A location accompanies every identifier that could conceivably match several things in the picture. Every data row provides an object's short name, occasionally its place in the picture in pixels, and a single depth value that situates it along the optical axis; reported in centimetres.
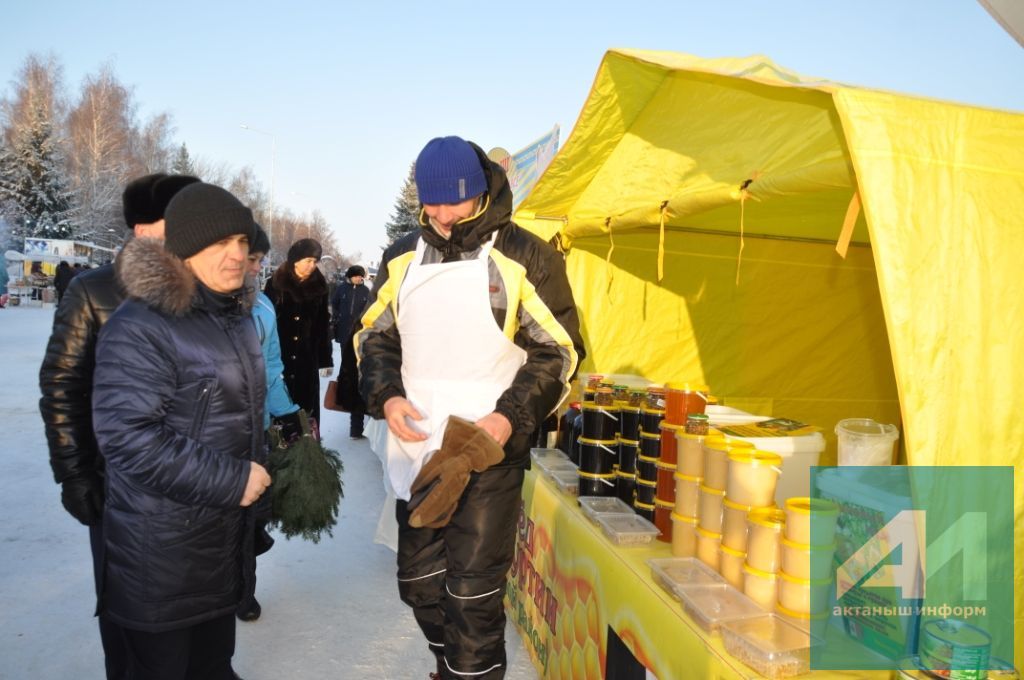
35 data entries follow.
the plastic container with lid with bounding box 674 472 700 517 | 212
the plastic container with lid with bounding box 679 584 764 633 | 165
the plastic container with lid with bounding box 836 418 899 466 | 189
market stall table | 174
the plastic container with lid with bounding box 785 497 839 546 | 160
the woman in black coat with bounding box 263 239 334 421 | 491
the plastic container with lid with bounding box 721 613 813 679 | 148
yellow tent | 158
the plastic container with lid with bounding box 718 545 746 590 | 187
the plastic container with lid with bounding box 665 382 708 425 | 240
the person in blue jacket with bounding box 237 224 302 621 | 241
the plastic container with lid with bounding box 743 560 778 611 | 173
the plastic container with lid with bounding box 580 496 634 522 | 251
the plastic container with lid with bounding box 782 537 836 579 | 162
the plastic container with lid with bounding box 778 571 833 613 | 164
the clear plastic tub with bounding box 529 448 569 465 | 335
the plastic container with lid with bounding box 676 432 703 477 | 212
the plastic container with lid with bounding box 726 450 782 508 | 184
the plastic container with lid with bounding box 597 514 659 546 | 226
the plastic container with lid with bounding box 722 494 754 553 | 186
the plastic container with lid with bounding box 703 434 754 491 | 197
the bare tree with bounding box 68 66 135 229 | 3559
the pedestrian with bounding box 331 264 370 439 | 742
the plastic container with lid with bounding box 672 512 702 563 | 212
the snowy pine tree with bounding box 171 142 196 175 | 4199
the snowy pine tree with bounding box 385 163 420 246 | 4225
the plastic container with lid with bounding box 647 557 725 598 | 186
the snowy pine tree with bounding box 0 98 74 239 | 3319
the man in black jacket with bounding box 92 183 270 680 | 162
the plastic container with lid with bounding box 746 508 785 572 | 171
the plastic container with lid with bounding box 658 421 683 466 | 237
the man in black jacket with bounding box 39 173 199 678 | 201
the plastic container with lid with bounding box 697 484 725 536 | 199
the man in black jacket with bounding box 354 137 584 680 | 209
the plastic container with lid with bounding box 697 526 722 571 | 199
